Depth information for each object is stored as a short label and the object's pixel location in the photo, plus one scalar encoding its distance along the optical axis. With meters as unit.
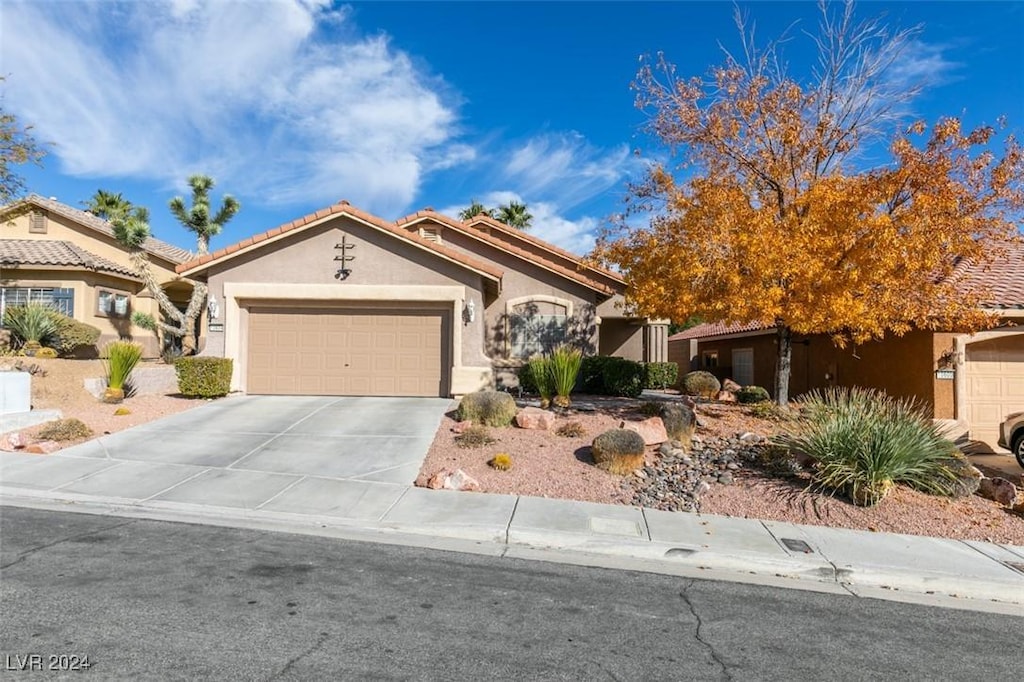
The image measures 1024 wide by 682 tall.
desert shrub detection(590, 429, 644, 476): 9.29
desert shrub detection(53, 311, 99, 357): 18.03
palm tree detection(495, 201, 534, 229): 34.59
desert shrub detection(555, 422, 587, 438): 11.01
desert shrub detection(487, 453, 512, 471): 9.30
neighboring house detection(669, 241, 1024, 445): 13.43
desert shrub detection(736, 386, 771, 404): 17.20
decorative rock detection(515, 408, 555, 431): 11.41
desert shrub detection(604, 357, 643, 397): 16.22
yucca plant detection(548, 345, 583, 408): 13.22
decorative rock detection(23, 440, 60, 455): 9.91
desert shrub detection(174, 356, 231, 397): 14.10
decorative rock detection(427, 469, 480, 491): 8.60
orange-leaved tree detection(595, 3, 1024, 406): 10.22
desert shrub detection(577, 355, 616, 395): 16.58
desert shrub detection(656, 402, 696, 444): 10.56
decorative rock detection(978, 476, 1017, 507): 8.51
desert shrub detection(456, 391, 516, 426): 11.62
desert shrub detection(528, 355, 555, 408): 13.56
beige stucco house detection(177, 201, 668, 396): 15.46
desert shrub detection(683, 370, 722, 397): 20.73
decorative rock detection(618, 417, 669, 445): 10.27
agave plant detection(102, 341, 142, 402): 13.63
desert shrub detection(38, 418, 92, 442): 10.39
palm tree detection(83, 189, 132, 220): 37.78
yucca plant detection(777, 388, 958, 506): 8.12
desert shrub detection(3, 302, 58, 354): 16.69
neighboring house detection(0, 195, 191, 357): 20.30
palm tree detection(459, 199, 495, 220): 35.72
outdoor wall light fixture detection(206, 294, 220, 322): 15.33
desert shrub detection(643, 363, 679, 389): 21.75
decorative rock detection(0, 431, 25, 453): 10.11
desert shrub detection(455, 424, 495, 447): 10.32
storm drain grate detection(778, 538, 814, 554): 6.64
